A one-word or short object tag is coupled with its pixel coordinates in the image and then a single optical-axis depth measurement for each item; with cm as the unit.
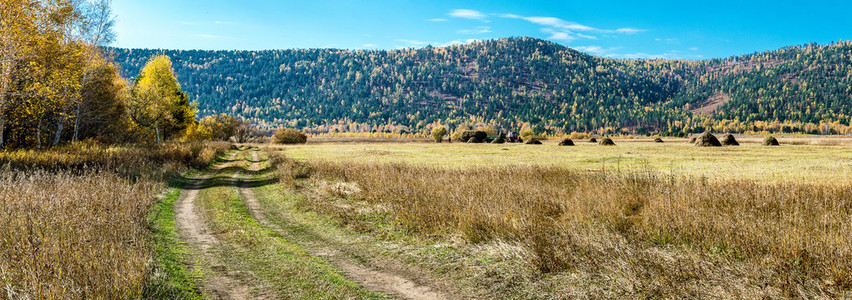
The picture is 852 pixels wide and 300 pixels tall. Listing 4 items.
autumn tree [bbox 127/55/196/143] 3934
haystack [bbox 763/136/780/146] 5572
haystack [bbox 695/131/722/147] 5247
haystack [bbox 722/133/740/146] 5703
